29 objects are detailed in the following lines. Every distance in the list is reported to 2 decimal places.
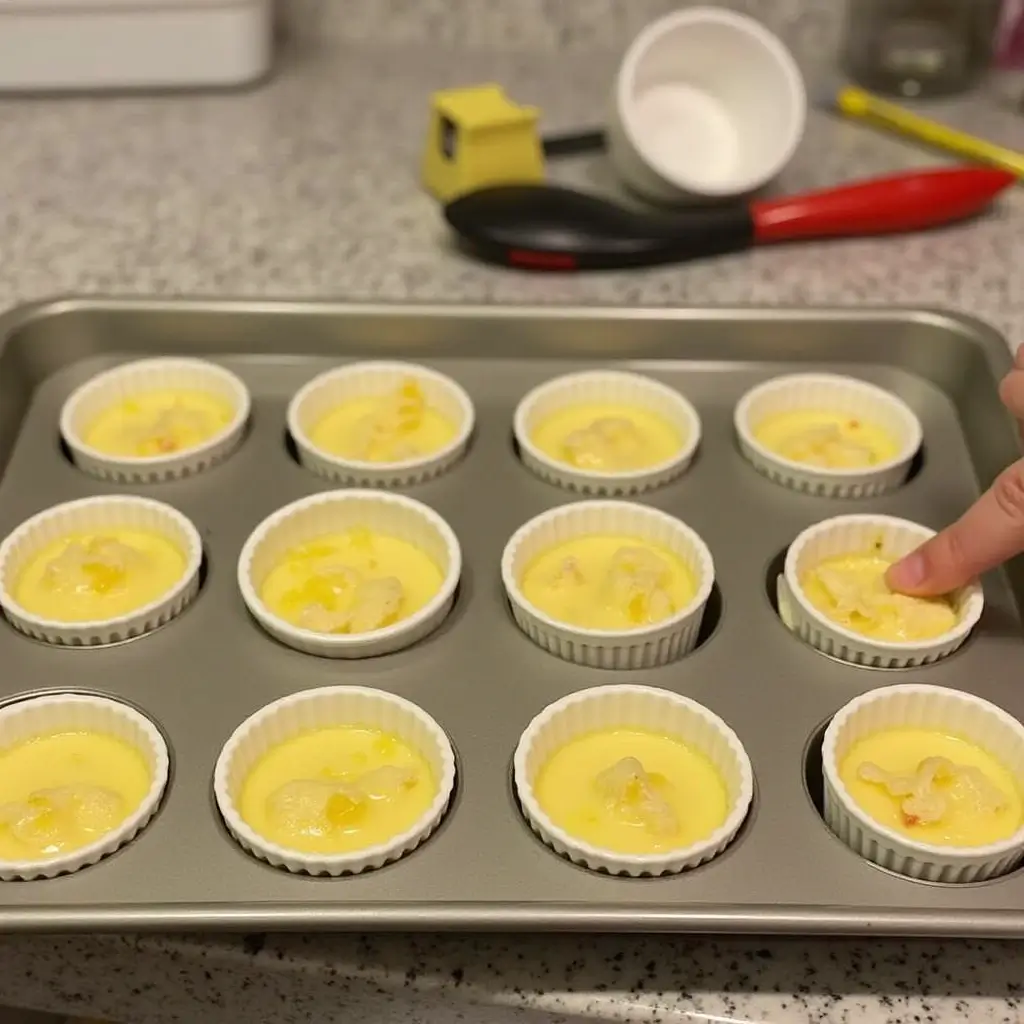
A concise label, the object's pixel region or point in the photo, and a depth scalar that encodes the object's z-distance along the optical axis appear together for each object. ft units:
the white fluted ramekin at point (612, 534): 3.02
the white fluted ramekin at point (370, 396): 3.57
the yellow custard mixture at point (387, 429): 3.69
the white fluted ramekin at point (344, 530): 3.04
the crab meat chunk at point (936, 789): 2.66
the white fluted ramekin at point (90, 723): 2.72
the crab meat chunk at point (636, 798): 2.69
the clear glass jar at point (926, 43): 4.99
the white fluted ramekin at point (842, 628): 3.00
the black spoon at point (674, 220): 4.05
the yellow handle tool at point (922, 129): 4.53
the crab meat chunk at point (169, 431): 3.64
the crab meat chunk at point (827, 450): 3.60
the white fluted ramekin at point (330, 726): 2.52
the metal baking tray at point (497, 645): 2.42
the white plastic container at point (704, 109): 4.23
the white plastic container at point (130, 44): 4.65
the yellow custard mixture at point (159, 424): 3.65
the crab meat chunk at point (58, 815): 2.64
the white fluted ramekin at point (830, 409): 3.53
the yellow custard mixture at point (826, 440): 3.61
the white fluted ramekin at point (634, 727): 2.51
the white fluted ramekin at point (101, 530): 3.05
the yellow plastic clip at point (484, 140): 4.14
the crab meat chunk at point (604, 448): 3.65
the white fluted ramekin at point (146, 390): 3.55
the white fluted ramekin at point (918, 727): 2.49
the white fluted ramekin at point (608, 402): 3.55
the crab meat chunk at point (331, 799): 2.70
